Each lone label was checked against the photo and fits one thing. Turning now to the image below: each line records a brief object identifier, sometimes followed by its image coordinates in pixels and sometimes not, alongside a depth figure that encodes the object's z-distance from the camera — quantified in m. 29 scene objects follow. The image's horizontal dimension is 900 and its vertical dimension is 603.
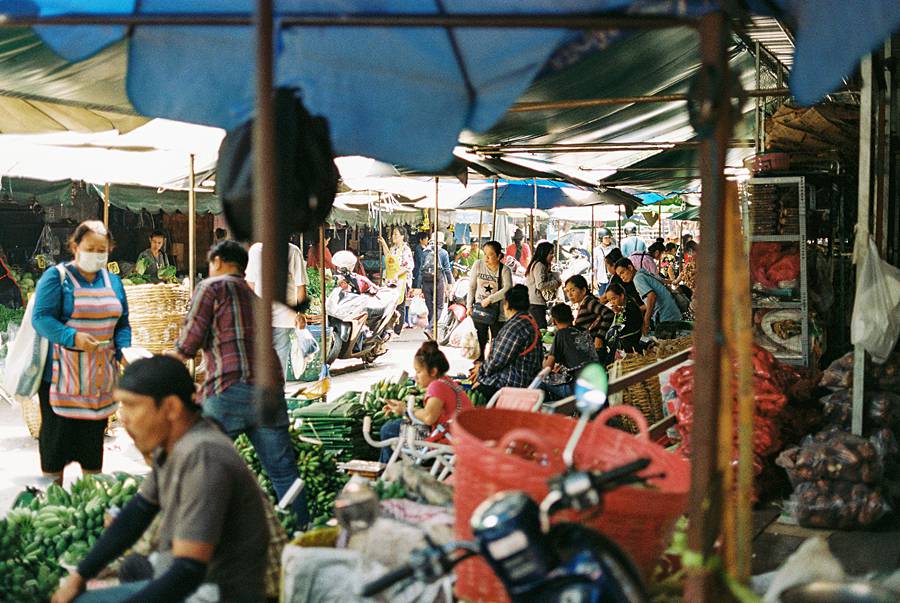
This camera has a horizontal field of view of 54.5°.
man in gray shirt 2.69
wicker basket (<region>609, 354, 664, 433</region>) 7.69
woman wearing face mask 5.68
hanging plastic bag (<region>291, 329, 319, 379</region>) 11.78
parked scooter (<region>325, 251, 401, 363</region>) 13.55
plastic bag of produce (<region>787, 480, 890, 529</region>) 4.86
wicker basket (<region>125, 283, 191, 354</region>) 8.09
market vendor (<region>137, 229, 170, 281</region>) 13.74
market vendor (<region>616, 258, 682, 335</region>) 10.78
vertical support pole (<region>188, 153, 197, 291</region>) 7.22
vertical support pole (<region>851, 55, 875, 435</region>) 5.08
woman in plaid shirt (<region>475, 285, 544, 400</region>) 7.40
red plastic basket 2.44
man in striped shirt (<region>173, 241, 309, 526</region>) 5.07
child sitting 8.15
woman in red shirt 5.79
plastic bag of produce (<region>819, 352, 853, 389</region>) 5.39
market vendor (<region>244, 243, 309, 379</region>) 8.82
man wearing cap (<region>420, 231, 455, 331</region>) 19.05
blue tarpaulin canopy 3.07
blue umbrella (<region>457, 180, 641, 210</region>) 14.33
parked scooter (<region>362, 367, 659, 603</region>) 2.16
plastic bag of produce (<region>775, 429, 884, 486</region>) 4.89
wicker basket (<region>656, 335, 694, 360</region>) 8.07
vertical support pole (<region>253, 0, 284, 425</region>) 2.08
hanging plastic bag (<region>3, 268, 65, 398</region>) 5.70
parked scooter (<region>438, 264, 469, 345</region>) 16.22
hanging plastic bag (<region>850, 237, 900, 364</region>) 4.98
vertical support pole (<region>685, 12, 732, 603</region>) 2.28
